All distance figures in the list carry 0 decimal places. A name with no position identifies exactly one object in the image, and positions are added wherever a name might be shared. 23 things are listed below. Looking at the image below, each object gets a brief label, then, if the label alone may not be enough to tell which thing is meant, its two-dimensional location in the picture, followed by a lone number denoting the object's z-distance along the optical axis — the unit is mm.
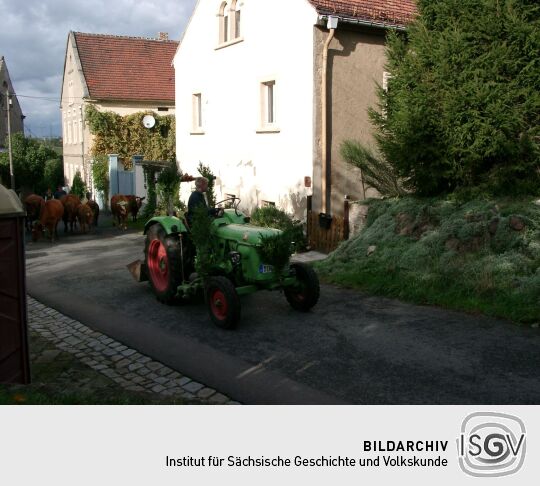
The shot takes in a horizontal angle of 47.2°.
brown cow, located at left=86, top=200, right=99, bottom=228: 21766
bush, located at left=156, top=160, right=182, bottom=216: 12242
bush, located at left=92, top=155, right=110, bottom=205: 28859
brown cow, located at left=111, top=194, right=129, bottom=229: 21734
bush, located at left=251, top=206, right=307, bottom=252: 14828
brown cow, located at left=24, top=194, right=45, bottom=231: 19984
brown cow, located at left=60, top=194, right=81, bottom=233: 20500
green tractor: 7707
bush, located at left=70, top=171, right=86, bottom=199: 32031
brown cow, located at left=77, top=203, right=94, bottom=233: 20547
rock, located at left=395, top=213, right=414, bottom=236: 10797
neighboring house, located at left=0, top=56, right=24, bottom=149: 45812
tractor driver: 8844
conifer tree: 10117
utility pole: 31684
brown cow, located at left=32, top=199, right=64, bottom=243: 18634
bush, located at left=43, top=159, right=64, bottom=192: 38812
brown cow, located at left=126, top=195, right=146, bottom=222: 22625
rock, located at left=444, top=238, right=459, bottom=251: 9703
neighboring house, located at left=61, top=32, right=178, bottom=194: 29469
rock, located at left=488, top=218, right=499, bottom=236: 9617
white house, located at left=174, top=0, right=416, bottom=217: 14438
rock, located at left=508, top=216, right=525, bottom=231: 9375
